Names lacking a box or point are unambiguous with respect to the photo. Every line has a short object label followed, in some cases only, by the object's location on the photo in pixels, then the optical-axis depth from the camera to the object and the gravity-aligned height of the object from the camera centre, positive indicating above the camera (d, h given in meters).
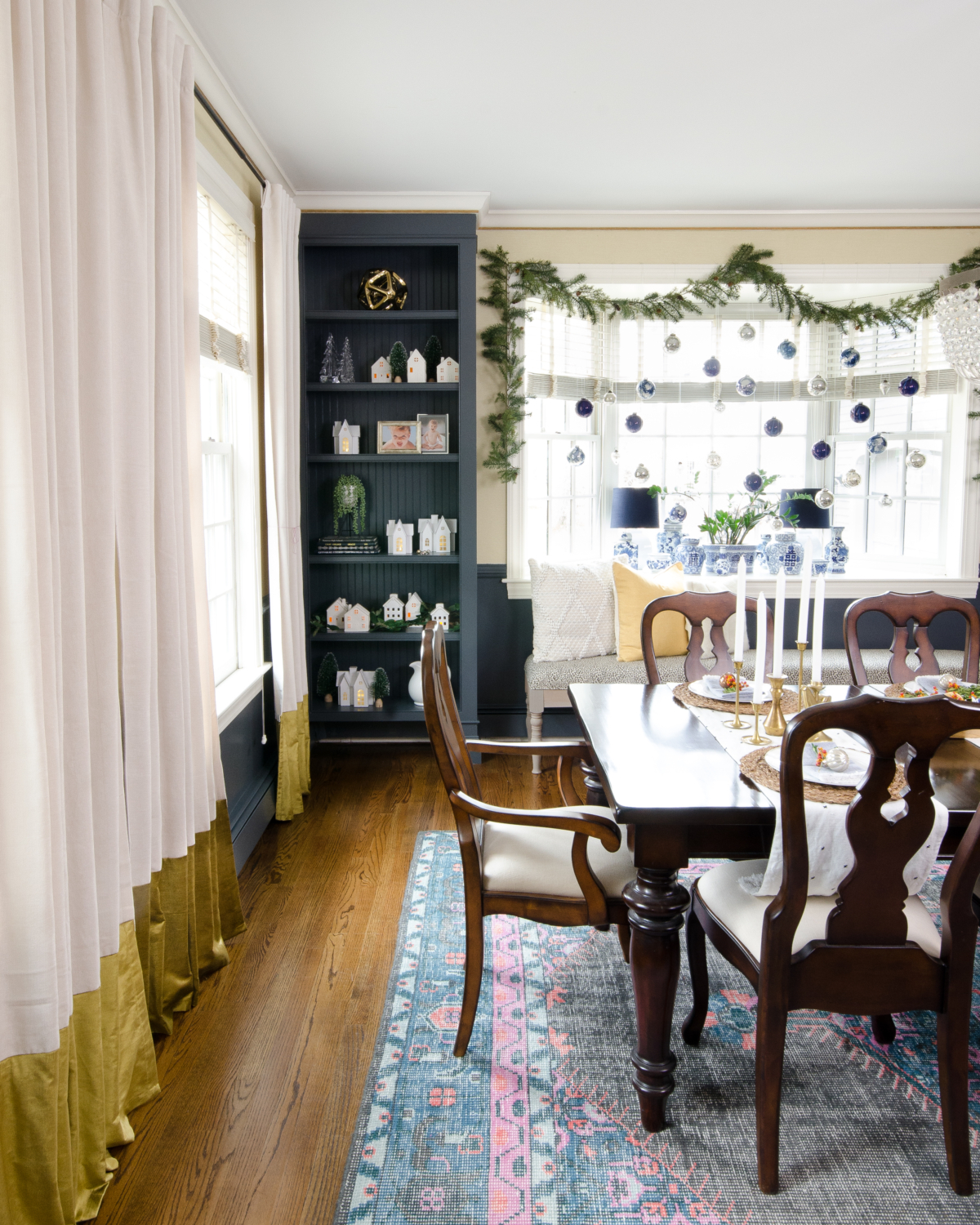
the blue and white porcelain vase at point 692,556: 4.79 -0.23
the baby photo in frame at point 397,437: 4.39 +0.39
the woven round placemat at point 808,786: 1.79 -0.58
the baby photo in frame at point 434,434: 4.40 +0.41
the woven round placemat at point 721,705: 2.55 -0.57
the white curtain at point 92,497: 1.39 +0.03
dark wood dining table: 1.77 -0.68
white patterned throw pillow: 4.36 -0.50
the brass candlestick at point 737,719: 2.29 -0.56
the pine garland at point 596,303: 4.49 +1.13
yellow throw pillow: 4.30 -0.51
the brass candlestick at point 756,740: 2.21 -0.58
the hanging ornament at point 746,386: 4.74 +0.71
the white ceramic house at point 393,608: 4.50 -0.49
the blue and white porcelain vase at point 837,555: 4.93 -0.23
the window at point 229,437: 3.09 +0.30
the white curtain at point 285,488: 3.49 +0.11
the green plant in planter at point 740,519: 4.77 -0.02
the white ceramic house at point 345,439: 4.36 +0.38
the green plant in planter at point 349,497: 4.43 +0.09
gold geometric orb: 4.32 +1.12
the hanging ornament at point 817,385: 4.74 +0.71
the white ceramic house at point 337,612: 4.48 -0.51
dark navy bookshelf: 4.20 +0.43
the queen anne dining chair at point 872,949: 1.56 -0.83
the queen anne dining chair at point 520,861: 1.92 -0.83
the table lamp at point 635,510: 4.59 +0.03
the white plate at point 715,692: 2.62 -0.55
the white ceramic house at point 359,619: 4.44 -0.54
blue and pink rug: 1.64 -1.30
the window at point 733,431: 4.76 +0.48
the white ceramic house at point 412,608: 4.50 -0.48
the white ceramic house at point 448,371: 4.31 +0.71
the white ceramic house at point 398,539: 4.39 -0.13
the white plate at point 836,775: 1.86 -0.57
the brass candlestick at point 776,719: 2.24 -0.54
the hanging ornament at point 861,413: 4.72 +0.55
